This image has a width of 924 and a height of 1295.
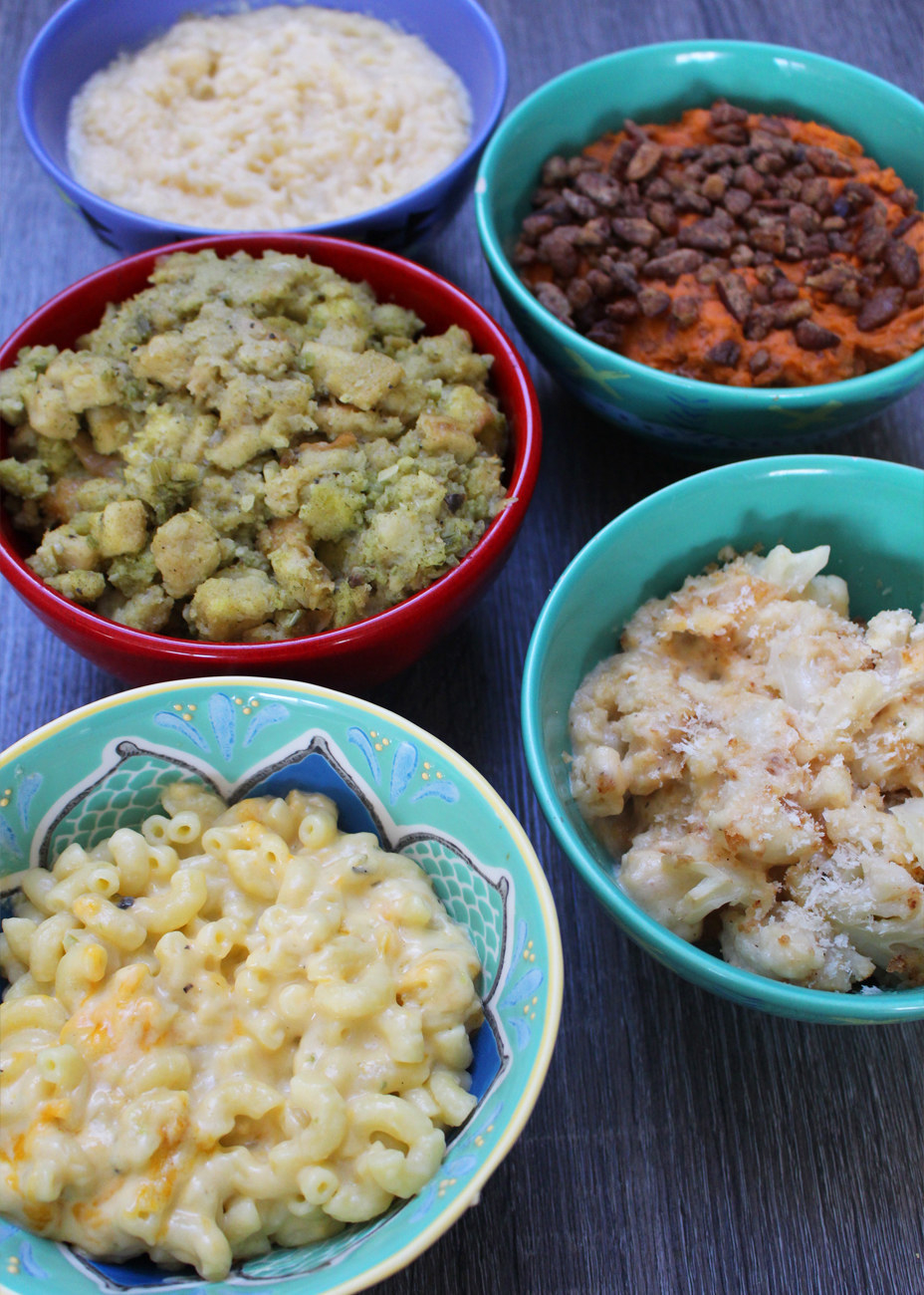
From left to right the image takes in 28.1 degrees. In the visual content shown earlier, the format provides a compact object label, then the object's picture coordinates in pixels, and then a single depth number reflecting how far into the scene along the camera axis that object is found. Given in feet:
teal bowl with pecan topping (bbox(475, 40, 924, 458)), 1.69
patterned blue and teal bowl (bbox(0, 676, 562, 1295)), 1.33
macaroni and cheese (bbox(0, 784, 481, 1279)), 1.32
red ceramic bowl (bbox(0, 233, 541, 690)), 1.51
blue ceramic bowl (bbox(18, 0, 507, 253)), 1.77
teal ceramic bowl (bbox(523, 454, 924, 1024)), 1.53
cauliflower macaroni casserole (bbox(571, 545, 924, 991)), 1.44
